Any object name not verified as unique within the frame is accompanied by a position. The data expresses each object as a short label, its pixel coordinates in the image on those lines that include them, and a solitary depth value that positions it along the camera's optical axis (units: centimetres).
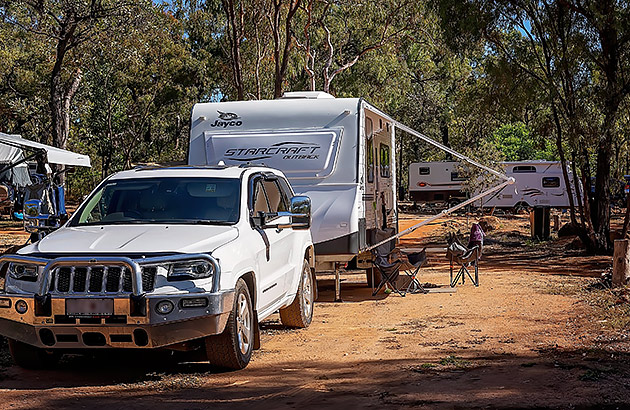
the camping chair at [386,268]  1279
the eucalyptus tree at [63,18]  2314
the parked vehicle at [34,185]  836
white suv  660
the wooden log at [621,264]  1209
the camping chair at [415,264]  1312
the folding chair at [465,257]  1408
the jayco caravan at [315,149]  1155
